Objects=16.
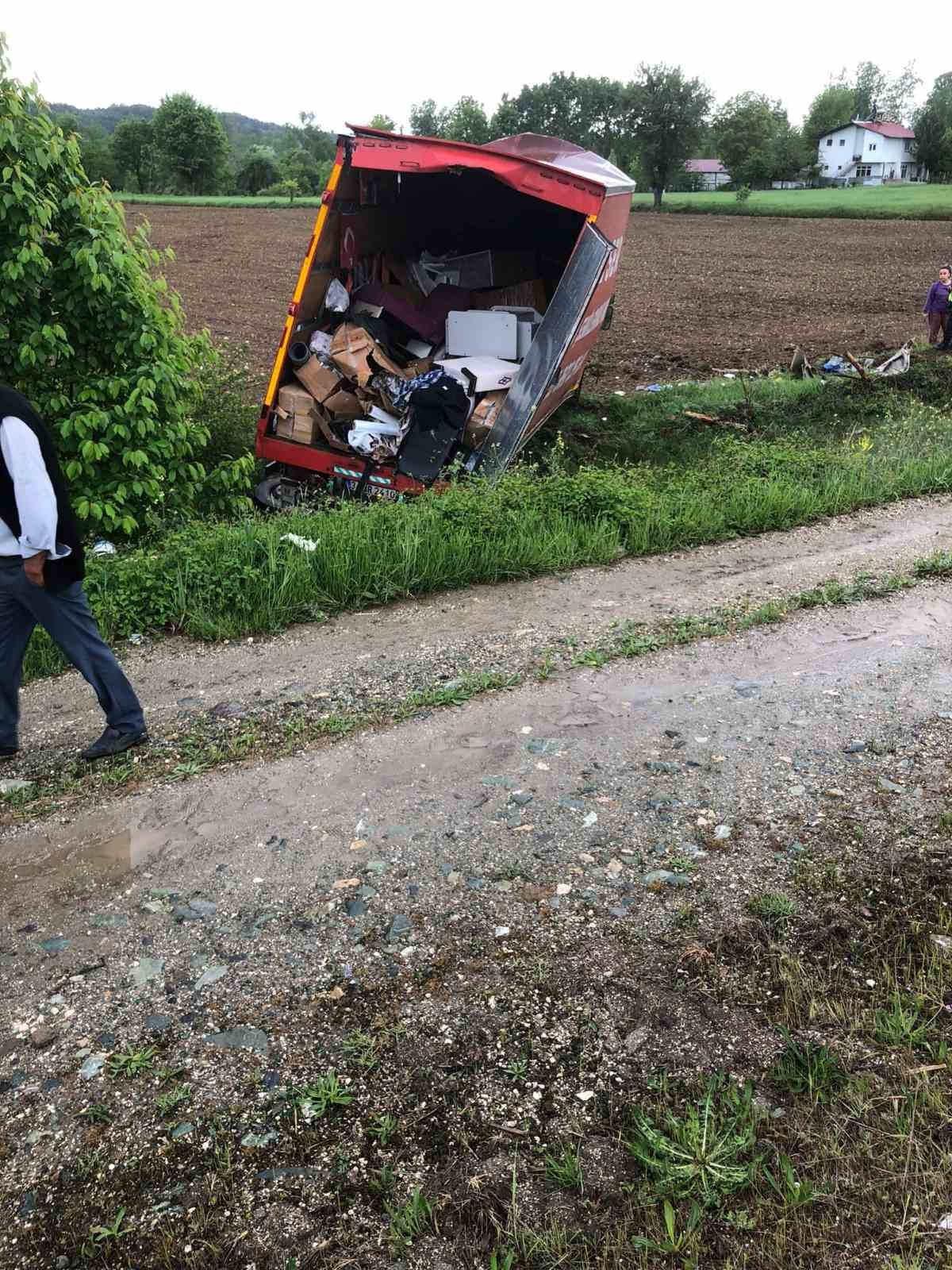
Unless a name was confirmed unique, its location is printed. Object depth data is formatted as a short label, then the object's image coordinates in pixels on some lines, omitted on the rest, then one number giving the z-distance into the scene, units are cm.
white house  9262
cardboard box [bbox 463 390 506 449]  824
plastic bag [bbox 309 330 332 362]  862
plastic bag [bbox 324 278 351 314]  891
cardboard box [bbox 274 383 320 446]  827
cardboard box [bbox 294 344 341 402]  840
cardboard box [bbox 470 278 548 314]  1048
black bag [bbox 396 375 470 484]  785
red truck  740
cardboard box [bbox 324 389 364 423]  843
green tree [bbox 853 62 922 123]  11725
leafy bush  584
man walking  368
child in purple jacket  1437
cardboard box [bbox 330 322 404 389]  855
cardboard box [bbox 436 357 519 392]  836
